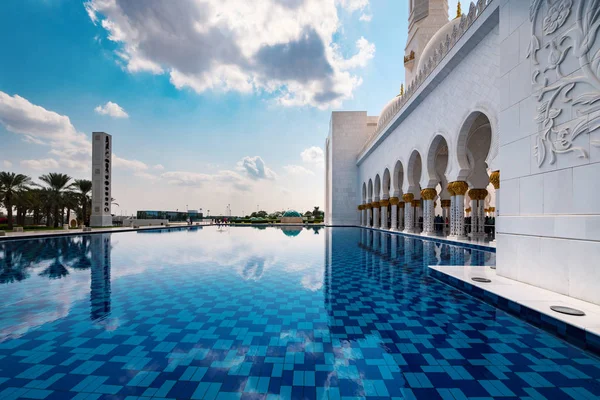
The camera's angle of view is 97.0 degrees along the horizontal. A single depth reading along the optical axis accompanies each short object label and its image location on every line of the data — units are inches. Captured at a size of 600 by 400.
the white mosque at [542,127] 134.0
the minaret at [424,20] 780.0
